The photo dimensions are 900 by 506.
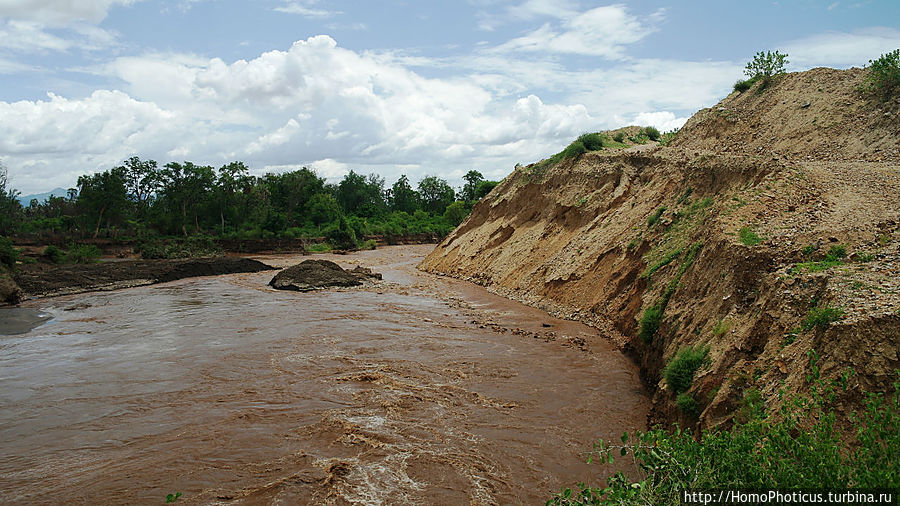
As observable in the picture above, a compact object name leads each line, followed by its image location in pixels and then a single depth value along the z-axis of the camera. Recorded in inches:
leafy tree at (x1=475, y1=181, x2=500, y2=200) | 1856.5
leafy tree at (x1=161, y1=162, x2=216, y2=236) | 2014.0
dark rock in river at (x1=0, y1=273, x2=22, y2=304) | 807.1
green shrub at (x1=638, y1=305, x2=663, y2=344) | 424.2
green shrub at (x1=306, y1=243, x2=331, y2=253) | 1961.1
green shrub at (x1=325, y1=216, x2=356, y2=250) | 2038.6
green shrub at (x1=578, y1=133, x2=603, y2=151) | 979.9
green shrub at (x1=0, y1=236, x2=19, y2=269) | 964.0
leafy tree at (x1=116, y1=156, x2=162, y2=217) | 1995.6
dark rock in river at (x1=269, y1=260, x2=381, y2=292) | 920.3
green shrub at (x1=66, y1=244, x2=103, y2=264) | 1407.5
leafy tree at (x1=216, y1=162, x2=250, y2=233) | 2103.8
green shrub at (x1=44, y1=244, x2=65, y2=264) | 1354.6
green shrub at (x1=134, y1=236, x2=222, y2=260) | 1689.2
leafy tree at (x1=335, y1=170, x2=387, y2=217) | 3134.8
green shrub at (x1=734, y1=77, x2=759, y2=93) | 847.7
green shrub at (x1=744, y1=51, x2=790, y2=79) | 810.2
